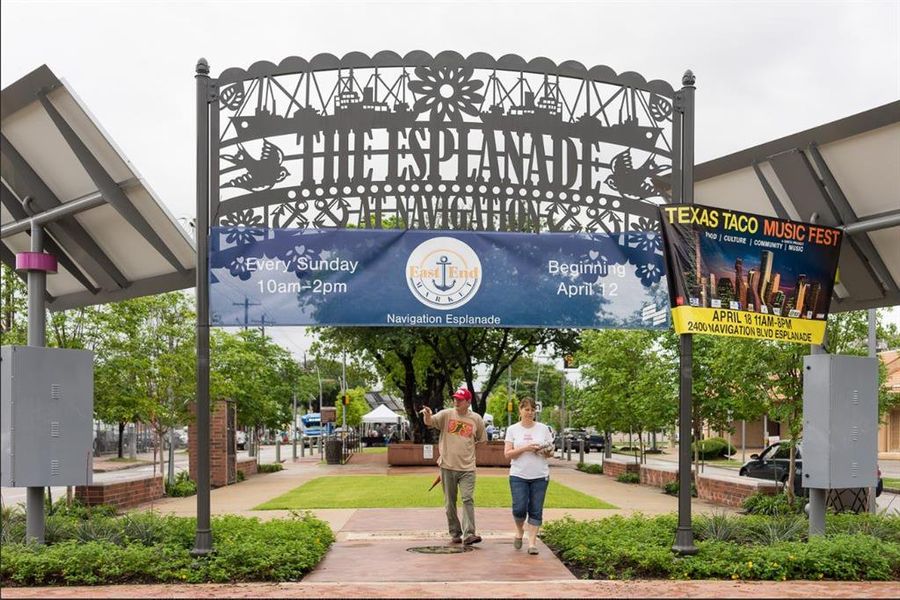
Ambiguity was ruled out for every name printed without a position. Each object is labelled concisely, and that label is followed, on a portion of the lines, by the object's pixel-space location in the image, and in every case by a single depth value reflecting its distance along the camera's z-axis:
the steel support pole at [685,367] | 9.49
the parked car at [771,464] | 22.72
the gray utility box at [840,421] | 10.24
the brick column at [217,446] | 24.16
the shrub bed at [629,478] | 27.19
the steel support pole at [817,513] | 10.20
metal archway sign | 10.08
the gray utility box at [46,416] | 9.42
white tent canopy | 48.16
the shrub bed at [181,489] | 21.39
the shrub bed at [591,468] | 33.35
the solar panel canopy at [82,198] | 9.52
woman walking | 10.66
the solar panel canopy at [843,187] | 9.59
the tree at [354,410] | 68.05
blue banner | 10.00
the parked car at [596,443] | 62.94
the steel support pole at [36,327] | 9.63
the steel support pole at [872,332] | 17.33
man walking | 10.99
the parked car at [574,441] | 63.04
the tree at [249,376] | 25.88
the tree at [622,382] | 24.92
